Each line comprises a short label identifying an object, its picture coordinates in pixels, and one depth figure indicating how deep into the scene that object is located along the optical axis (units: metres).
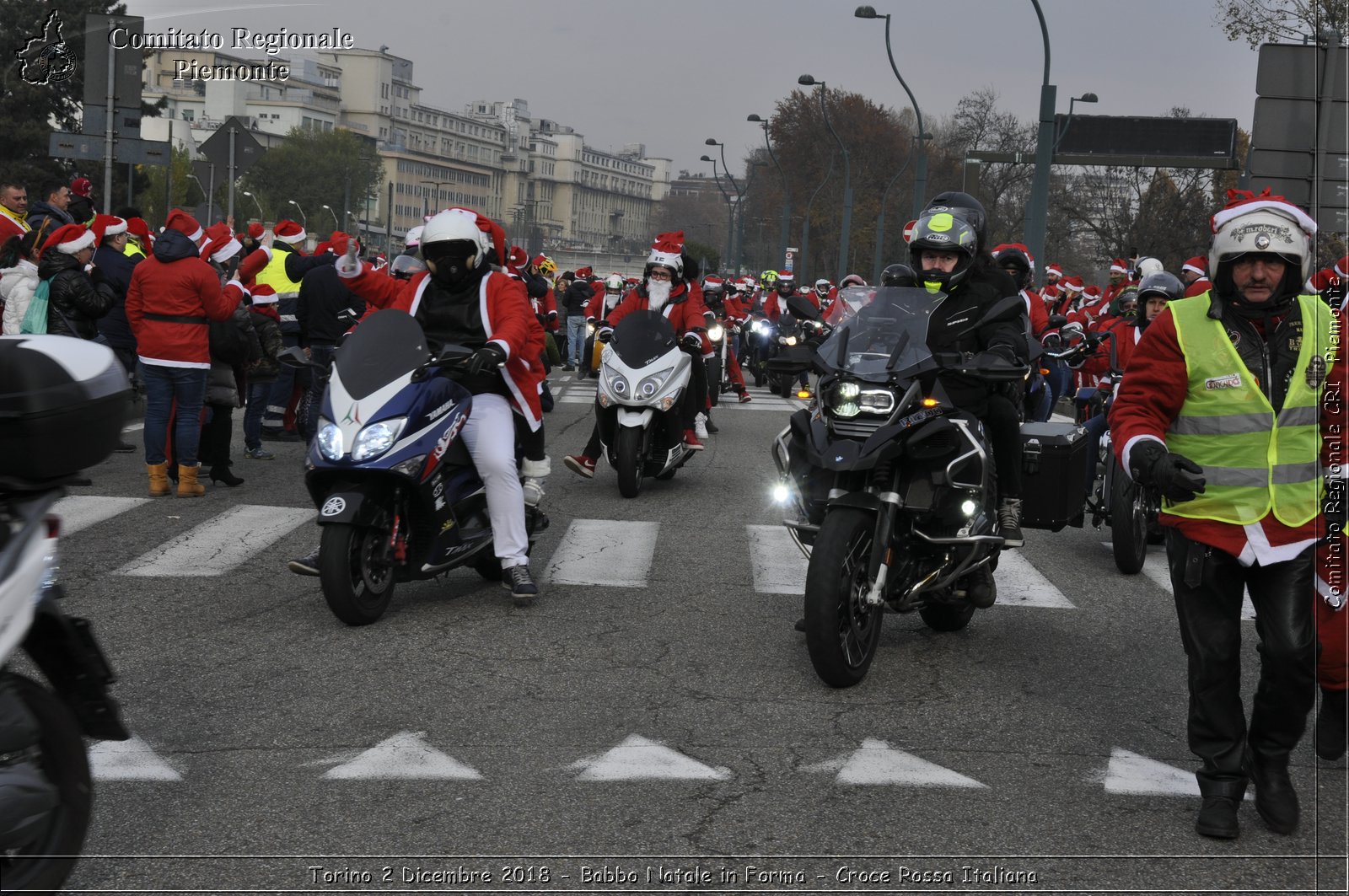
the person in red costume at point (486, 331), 7.80
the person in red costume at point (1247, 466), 4.83
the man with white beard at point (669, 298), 14.22
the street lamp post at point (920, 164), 35.28
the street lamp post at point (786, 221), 65.79
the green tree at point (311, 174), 117.88
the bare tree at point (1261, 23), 28.42
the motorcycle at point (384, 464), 6.95
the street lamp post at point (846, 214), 50.19
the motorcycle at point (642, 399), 12.51
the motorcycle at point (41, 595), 3.54
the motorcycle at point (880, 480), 6.26
